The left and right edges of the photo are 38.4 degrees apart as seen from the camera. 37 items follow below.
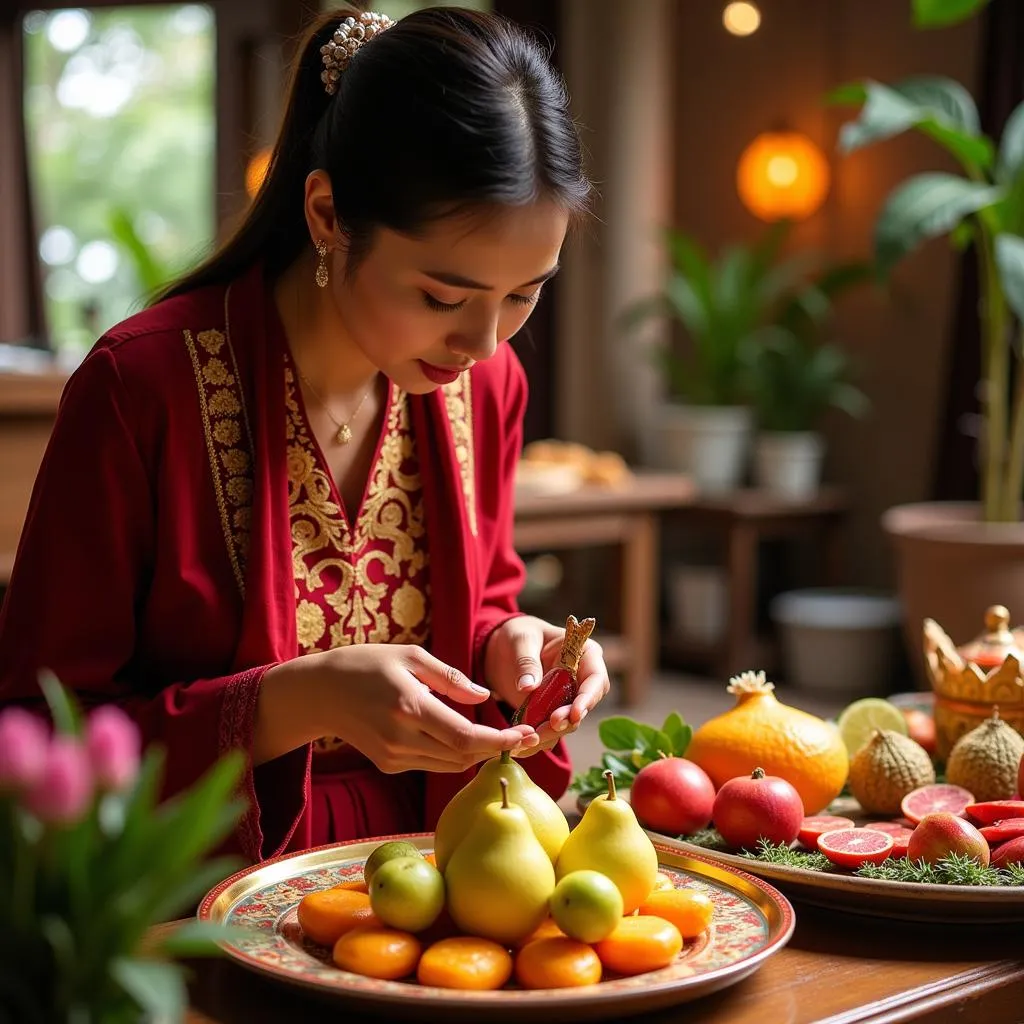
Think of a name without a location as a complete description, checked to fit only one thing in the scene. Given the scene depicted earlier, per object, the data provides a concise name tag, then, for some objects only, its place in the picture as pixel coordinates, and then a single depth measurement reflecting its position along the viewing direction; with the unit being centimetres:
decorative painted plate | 87
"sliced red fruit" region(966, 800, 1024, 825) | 123
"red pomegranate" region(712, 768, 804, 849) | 120
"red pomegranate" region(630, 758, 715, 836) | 125
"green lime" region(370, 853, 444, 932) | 94
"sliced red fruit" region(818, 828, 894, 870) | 115
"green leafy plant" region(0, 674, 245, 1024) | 65
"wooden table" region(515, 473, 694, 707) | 455
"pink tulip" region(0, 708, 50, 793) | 63
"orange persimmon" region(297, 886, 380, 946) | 97
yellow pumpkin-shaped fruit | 129
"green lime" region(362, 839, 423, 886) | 100
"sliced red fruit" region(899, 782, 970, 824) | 127
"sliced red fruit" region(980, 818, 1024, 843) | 119
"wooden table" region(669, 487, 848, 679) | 522
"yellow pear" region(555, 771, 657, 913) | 98
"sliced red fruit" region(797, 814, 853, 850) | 122
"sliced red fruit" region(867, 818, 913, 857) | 117
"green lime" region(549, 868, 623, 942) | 92
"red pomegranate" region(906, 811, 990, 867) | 113
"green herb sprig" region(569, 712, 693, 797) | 140
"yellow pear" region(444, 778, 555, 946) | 94
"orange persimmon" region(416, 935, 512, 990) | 90
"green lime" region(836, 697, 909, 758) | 146
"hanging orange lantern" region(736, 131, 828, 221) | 553
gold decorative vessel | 142
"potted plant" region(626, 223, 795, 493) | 532
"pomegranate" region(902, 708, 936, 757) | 150
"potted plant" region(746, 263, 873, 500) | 529
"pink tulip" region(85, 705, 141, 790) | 64
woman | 119
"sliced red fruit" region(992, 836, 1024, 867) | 115
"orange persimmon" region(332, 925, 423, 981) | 92
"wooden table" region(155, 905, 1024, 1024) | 94
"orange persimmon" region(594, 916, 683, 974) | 92
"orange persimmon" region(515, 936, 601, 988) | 90
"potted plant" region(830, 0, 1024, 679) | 375
